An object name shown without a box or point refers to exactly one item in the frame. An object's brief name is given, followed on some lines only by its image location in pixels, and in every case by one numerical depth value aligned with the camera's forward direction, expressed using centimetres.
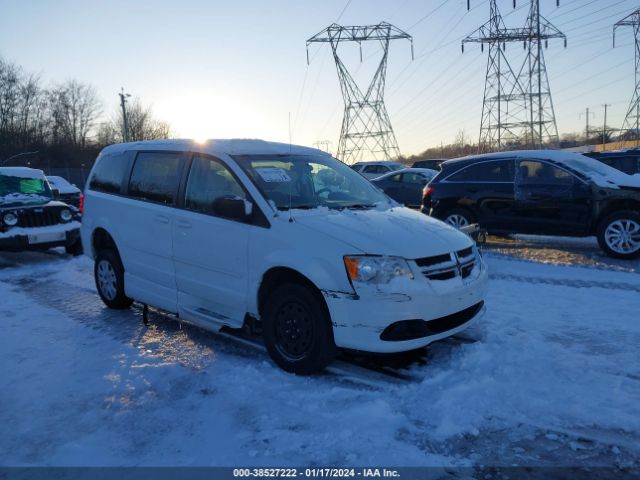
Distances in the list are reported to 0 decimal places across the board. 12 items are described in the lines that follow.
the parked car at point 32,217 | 945
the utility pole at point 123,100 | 4572
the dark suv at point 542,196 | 864
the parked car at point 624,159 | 1455
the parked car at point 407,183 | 1712
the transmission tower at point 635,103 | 4172
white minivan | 383
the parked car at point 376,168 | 2312
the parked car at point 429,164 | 2555
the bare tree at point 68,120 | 5959
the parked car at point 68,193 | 1975
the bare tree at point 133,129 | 6488
